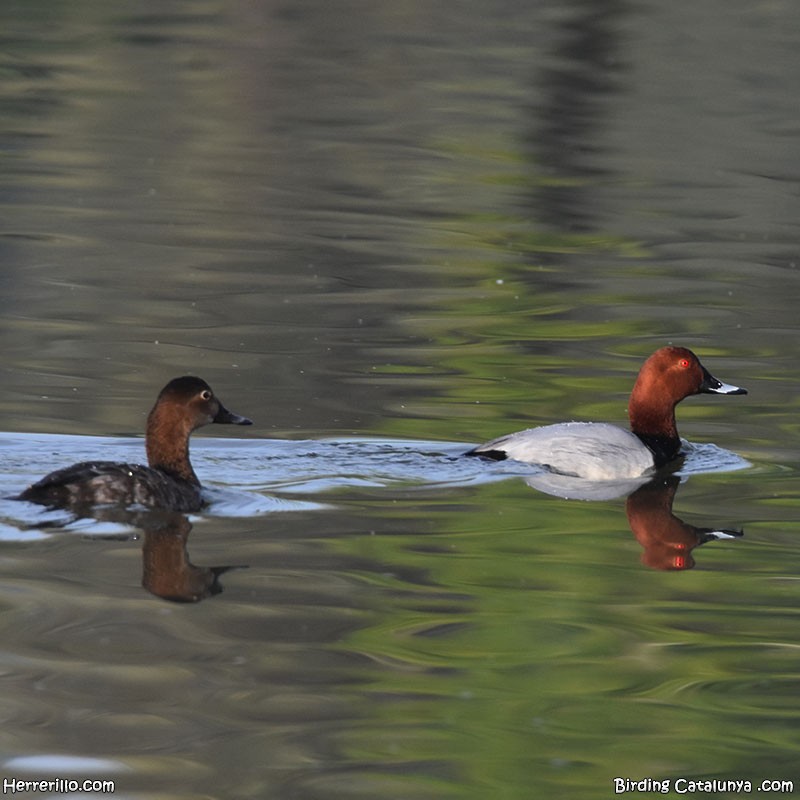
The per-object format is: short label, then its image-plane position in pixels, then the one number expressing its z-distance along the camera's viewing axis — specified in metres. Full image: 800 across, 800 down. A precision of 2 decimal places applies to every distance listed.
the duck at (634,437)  19.58
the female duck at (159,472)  16.75
